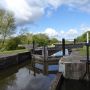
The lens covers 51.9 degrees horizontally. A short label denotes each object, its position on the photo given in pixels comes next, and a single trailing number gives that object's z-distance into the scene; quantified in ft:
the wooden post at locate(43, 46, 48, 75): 34.03
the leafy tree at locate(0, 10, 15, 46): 52.57
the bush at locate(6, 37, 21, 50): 54.45
